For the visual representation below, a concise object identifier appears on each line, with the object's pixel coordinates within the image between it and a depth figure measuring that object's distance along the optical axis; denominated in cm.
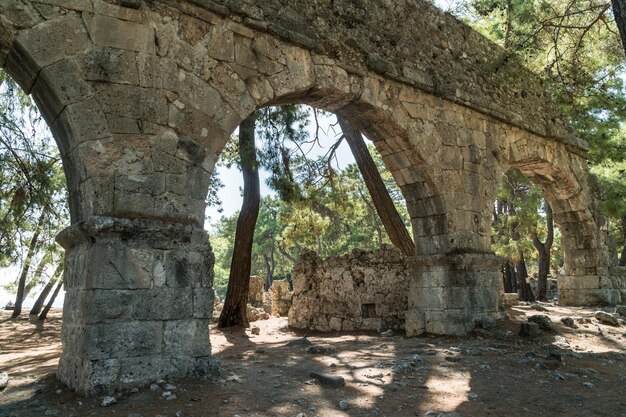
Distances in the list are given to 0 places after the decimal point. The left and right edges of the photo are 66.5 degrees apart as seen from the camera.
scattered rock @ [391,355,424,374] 455
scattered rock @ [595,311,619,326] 754
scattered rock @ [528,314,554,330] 669
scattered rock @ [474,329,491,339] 621
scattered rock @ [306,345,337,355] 574
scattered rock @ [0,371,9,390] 389
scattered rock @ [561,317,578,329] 716
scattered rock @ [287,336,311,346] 654
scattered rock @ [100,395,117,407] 327
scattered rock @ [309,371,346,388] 396
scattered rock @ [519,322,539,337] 618
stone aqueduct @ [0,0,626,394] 374
